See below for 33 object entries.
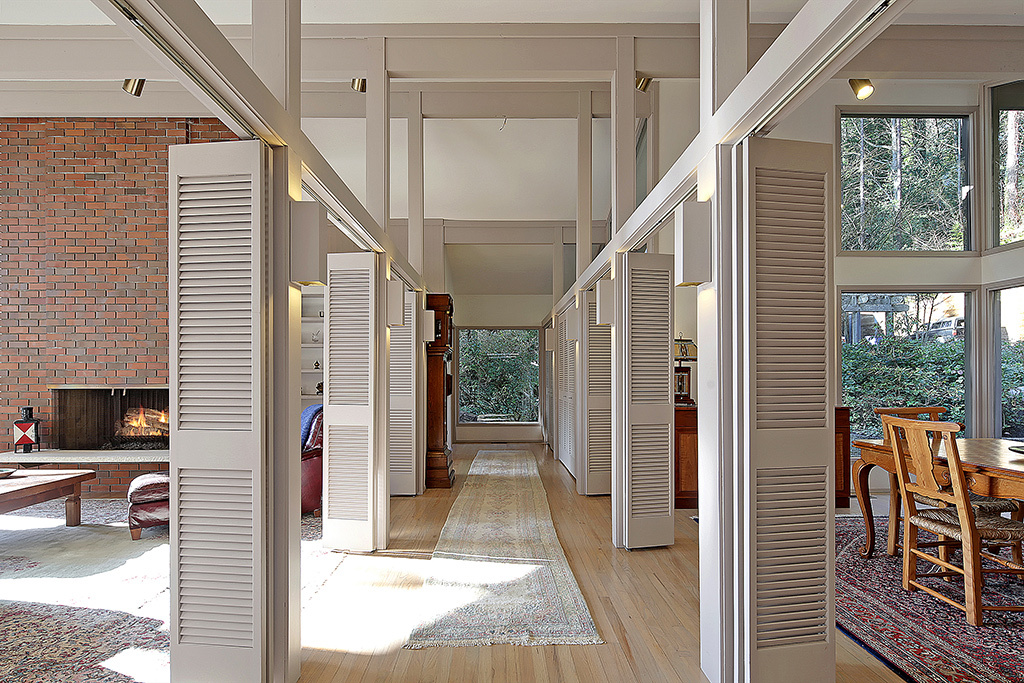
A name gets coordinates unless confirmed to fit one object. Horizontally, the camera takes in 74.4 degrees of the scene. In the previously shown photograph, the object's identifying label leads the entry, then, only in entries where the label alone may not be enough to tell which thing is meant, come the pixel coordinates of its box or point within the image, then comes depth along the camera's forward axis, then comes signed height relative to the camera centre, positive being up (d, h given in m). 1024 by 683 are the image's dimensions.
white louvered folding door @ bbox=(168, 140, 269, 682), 2.41 -0.21
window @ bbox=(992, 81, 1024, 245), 6.66 +1.87
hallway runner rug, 3.05 -1.32
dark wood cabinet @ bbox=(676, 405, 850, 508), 5.80 -0.90
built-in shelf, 9.12 +0.06
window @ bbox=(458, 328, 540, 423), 12.77 -0.50
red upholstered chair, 5.46 -1.04
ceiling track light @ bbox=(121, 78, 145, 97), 5.01 +1.98
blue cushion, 5.89 -0.62
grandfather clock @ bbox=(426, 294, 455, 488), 7.25 -0.56
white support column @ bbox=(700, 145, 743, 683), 2.43 -0.37
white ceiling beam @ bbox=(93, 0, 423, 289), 1.61 +0.78
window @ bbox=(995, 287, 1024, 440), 6.61 -0.09
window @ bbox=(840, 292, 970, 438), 7.08 -0.05
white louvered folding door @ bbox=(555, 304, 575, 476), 7.57 -0.49
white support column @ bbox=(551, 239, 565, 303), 9.87 +1.19
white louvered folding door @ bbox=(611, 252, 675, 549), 4.63 -0.41
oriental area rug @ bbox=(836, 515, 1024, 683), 2.66 -1.28
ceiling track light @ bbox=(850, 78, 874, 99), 4.81 +1.86
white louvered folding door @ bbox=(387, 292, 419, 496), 6.73 -0.58
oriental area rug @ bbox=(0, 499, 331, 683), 2.77 -1.33
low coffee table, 4.65 -1.02
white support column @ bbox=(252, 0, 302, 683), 2.48 -0.10
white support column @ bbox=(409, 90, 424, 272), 6.73 +1.69
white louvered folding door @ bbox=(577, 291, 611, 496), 6.64 -0.63
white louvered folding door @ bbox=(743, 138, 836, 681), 2.39 -0.25
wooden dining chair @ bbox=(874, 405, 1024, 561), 3.77 -0.90
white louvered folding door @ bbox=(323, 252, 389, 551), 4.54 -0.40
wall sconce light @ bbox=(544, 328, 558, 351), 9.68 +0.14
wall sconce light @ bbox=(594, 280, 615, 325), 4.90 +0.35
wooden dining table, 3.21 -0.64
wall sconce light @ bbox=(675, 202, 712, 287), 2.56 +0.40
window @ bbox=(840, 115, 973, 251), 7.04 +1.73
